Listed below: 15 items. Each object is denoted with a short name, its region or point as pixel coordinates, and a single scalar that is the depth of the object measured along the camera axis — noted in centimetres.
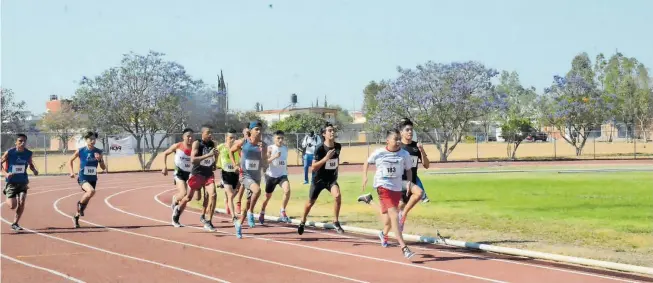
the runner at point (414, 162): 1195
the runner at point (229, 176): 1538
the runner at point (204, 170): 1469
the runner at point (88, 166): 1540
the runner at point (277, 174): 1538
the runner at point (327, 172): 1353
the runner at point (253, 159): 1444
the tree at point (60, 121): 9291
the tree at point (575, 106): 5919
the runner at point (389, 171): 1124
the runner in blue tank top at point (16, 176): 1520
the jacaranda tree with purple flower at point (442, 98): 5297
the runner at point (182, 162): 1527
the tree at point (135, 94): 4719
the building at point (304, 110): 13975
